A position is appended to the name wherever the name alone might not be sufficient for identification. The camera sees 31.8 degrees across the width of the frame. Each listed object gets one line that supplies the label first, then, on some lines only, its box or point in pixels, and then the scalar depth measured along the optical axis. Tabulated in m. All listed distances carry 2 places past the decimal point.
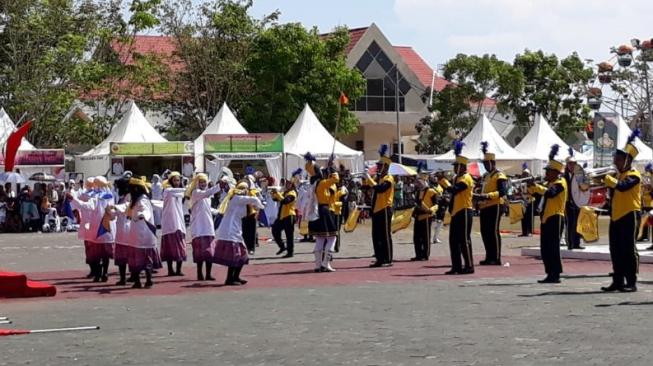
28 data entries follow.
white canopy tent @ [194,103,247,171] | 41.22
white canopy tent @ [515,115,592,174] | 45.19
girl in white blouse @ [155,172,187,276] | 18.27
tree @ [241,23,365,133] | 50.19
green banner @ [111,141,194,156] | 38.06
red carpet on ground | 16.64
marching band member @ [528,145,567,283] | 16.50
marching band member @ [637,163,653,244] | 24.10
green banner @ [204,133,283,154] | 39.25
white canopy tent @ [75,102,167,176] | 39.16
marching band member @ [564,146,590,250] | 22.22
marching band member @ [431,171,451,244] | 23.73
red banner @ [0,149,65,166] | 37.88
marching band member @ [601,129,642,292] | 15.23
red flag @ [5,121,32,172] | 18.35
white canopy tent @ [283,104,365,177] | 40.59
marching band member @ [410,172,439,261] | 21.81
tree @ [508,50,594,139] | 58.22
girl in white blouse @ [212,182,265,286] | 16.91
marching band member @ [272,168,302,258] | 23.06
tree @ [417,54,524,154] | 54.03
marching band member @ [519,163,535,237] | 29.81
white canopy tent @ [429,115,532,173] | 44.06
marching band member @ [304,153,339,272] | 19.02
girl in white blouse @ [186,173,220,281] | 17.86
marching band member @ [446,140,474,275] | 18.30
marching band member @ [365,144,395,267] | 20.12
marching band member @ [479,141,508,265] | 19.59
